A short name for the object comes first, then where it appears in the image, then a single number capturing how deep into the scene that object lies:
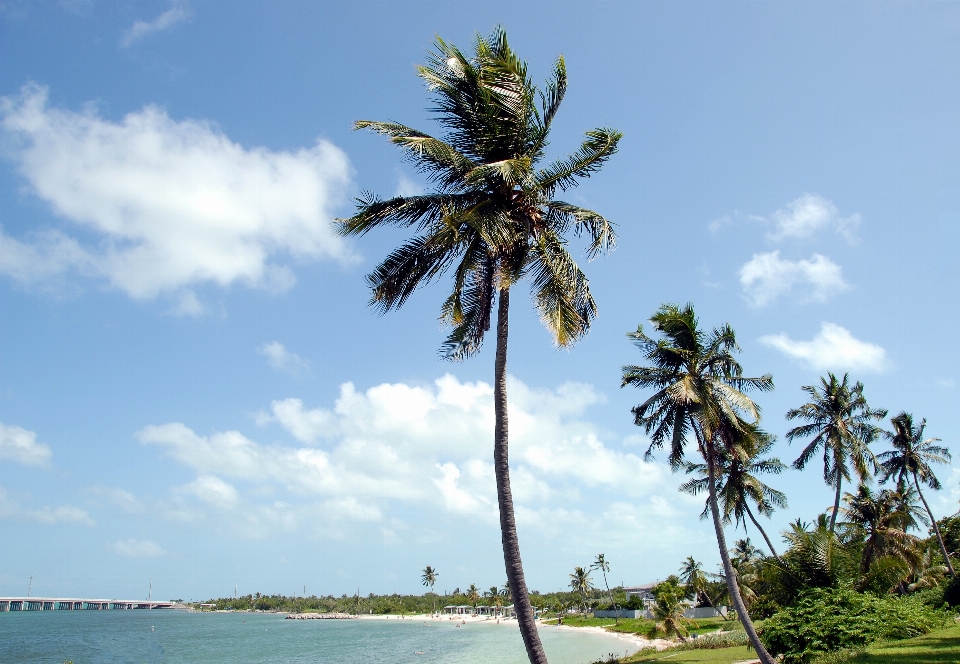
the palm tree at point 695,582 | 54.31
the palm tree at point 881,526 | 34.56
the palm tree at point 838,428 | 34.00
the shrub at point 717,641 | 33.28
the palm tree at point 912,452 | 39.06
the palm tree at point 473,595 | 149.00
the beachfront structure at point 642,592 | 87.62
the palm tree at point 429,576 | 158.38
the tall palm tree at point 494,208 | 10.73
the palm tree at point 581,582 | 106.75
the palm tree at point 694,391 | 20.91
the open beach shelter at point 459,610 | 139.00
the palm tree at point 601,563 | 106.31
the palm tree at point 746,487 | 26.80
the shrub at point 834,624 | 19.48
